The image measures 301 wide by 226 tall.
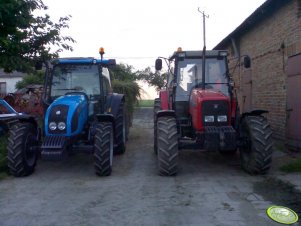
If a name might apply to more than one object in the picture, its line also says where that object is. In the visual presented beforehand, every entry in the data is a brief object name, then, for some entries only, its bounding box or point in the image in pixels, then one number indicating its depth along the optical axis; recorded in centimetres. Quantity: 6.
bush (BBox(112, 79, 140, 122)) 861
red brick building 567
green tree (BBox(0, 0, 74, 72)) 514
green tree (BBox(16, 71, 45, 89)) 1820
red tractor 440
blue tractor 447
